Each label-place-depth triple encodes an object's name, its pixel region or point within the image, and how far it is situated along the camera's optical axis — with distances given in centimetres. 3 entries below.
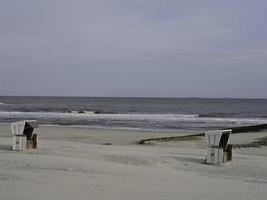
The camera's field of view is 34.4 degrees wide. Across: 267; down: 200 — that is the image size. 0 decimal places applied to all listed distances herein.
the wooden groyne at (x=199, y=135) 2042
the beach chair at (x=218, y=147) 1115
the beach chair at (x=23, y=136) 1278
